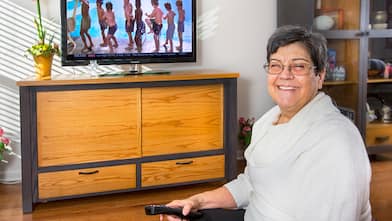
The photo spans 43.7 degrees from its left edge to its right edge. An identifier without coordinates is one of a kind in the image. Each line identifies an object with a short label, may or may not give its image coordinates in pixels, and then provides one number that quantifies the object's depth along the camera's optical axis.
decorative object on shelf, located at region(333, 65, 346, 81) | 4.05
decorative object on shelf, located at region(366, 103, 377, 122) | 4.10
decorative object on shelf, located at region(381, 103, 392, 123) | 4.23
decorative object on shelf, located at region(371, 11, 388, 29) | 3.96
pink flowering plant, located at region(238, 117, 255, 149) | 3.95
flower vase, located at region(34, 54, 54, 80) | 3.12
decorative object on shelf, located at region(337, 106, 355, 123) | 4.02
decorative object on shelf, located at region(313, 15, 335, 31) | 3.93
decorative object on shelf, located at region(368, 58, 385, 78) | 4.04
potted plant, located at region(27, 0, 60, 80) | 3.11
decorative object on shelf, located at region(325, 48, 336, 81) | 3.96
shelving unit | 3.89
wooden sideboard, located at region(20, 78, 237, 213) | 2.91
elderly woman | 1.26
